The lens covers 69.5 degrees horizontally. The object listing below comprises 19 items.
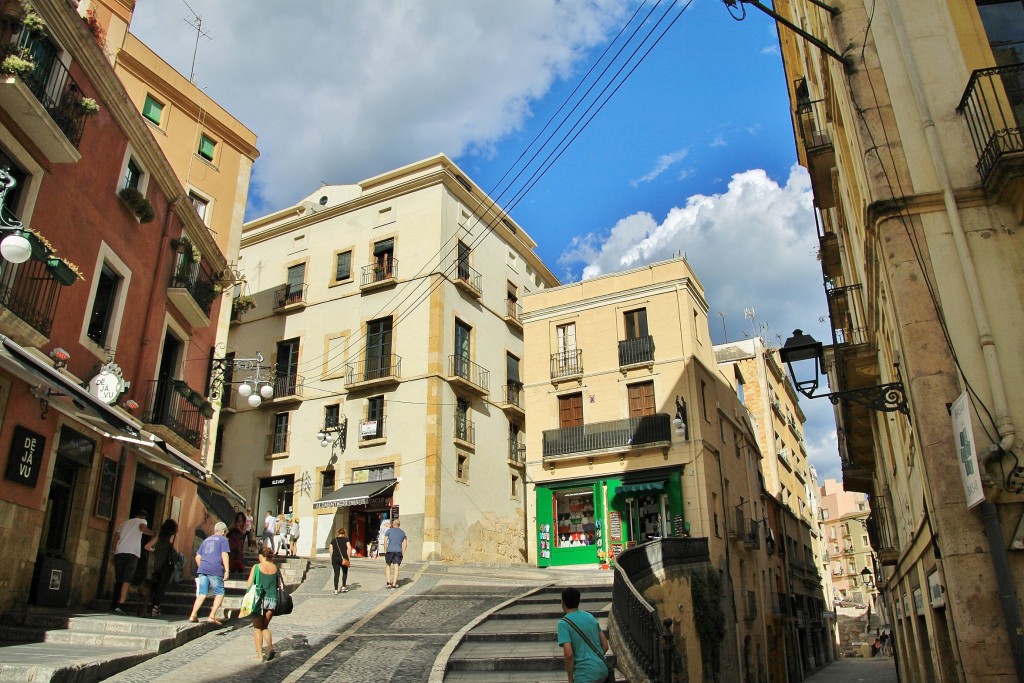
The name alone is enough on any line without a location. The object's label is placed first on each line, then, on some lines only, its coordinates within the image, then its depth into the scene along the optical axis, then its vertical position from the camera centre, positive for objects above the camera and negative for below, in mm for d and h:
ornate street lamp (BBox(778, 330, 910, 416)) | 8484 +2396
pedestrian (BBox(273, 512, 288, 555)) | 24469 +2299
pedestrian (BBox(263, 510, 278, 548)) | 22072 +2185
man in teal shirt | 6699 -413
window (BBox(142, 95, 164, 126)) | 21188 +13560
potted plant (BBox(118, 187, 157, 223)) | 14765 +7709
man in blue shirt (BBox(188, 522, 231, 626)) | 11750 +533
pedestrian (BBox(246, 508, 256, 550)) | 23086 +2051
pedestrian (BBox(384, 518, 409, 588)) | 17156 +1118
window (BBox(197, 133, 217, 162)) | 22328 +13188
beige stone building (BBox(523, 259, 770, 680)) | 25359 +5692
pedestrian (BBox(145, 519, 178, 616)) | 12430 +717
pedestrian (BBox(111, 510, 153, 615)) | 12336 +793
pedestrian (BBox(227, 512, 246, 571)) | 17328 +1346
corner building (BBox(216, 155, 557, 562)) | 28020 +9063
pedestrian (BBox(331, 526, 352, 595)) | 16203 +987
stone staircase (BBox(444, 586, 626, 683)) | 9297 -600
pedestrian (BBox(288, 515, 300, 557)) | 25891 +2263
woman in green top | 9820 +5
